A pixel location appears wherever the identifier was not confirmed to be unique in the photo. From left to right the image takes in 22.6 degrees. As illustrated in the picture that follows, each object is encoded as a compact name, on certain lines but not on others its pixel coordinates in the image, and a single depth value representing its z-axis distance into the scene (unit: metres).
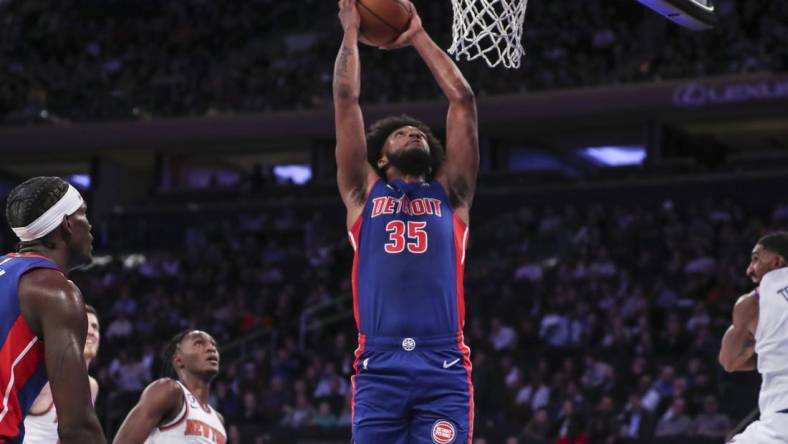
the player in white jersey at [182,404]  9.75
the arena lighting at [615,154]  44.24
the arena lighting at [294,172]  49.81
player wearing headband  5.64
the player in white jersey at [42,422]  9.24
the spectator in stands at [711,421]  20.42
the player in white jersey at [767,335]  9.54
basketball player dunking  7.67
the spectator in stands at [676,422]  20.74
